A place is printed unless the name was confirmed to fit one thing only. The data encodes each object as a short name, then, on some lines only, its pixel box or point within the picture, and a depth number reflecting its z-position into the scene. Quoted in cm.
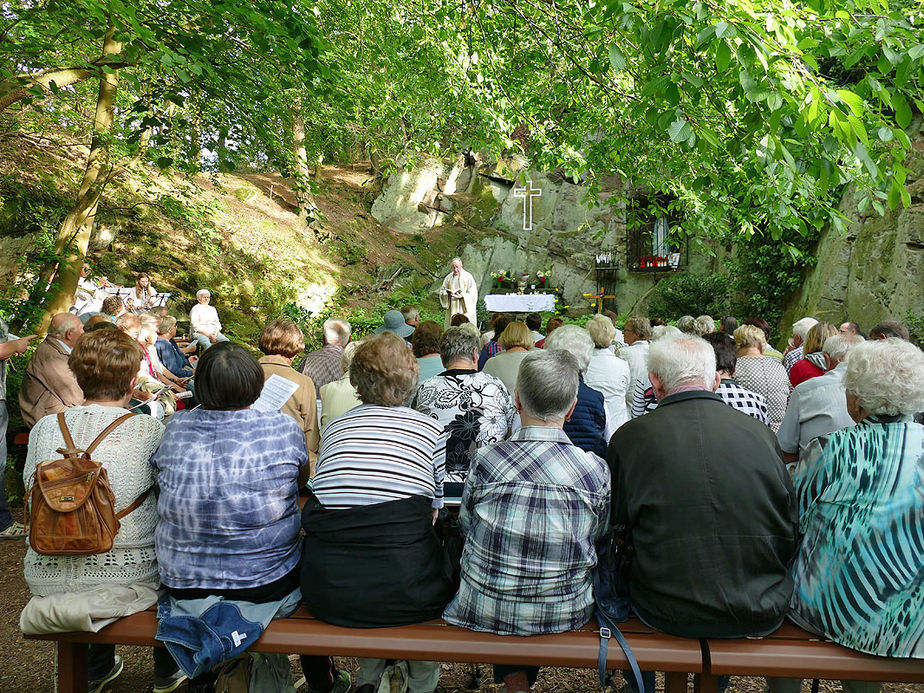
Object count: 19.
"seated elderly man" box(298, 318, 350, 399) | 509
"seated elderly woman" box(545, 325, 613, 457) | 372
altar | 1541
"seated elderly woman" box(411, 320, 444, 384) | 454
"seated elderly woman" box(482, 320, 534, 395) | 436
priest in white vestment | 1303
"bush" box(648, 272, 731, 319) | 1530
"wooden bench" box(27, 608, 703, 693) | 219
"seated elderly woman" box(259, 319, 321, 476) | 397
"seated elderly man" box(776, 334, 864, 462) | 324
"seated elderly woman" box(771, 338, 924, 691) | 205
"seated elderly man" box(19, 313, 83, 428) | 471
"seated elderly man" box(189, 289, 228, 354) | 1001
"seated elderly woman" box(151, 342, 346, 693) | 232
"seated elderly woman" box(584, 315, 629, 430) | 473
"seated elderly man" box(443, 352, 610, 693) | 221
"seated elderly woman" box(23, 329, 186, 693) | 233
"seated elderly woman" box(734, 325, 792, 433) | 433
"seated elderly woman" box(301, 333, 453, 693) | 229
